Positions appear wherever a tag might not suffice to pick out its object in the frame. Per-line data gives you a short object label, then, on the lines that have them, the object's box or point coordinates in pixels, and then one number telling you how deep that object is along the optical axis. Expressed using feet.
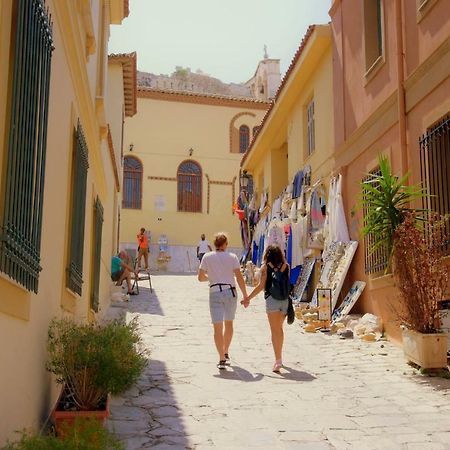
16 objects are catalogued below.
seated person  53.16
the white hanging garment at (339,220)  39.40
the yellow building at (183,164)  103.04
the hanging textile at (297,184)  51.70
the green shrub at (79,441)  10.08
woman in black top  26.14
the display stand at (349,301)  36.06
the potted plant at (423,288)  23.88
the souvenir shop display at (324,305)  36.17
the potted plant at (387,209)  26.58
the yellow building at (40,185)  11.19
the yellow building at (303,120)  45.37
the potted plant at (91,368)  15.26
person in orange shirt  80.38
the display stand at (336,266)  37.63
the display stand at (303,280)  45.68
